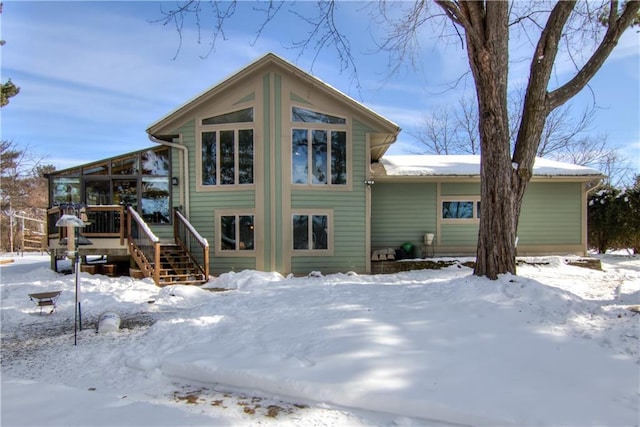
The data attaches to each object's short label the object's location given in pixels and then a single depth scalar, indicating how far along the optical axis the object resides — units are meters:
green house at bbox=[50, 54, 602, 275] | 10.59
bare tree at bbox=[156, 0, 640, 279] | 6.38
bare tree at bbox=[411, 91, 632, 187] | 24.55
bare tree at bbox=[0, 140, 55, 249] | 24.19
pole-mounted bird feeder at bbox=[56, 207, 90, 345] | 4.98
